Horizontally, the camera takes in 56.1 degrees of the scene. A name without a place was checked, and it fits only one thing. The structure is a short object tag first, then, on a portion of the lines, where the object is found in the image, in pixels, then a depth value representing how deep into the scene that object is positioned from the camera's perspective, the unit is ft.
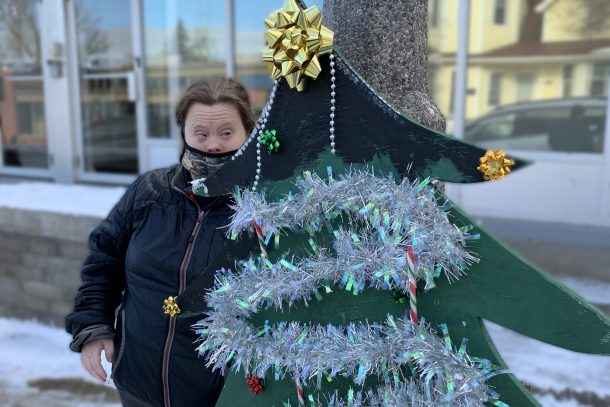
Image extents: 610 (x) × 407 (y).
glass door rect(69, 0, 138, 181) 20.06
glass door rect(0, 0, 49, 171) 21.47
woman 5.24
